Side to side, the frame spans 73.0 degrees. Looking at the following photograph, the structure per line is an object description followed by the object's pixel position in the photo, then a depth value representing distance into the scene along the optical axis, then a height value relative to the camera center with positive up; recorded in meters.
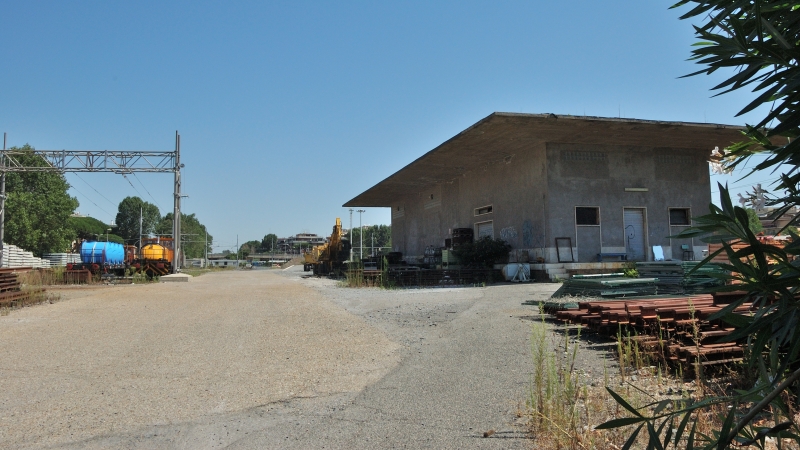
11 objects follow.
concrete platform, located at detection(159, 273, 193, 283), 30.70 -0.95
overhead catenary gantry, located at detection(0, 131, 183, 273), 31.09 +5.79
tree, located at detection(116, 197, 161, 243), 118.19 +9.71
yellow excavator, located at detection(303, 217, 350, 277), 39.91 +0.14
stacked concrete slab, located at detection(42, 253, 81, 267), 49.78 +0.61
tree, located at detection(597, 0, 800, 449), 1.45 +0.08
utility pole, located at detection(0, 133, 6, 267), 33.47 +4.39
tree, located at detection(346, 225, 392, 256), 146.25 +5.53
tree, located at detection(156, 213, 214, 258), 128.62 +7.60
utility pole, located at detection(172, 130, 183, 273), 32.91 +2.64
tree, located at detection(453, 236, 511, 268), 24.70 -0.05
